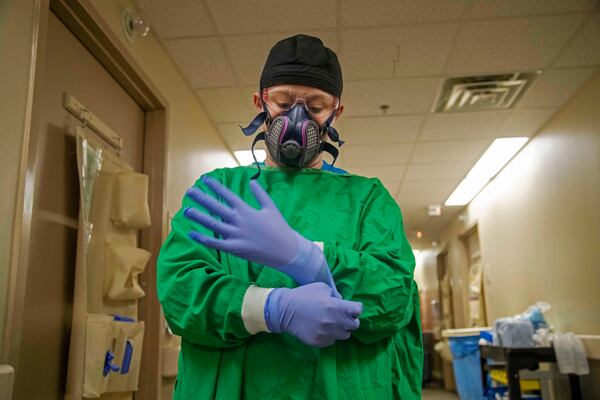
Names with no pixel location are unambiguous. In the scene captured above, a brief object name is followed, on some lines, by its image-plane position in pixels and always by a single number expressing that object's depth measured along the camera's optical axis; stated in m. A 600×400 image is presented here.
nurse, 0.80
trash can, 5.38
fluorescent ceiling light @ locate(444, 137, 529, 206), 4.77
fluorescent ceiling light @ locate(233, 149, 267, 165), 4.61
